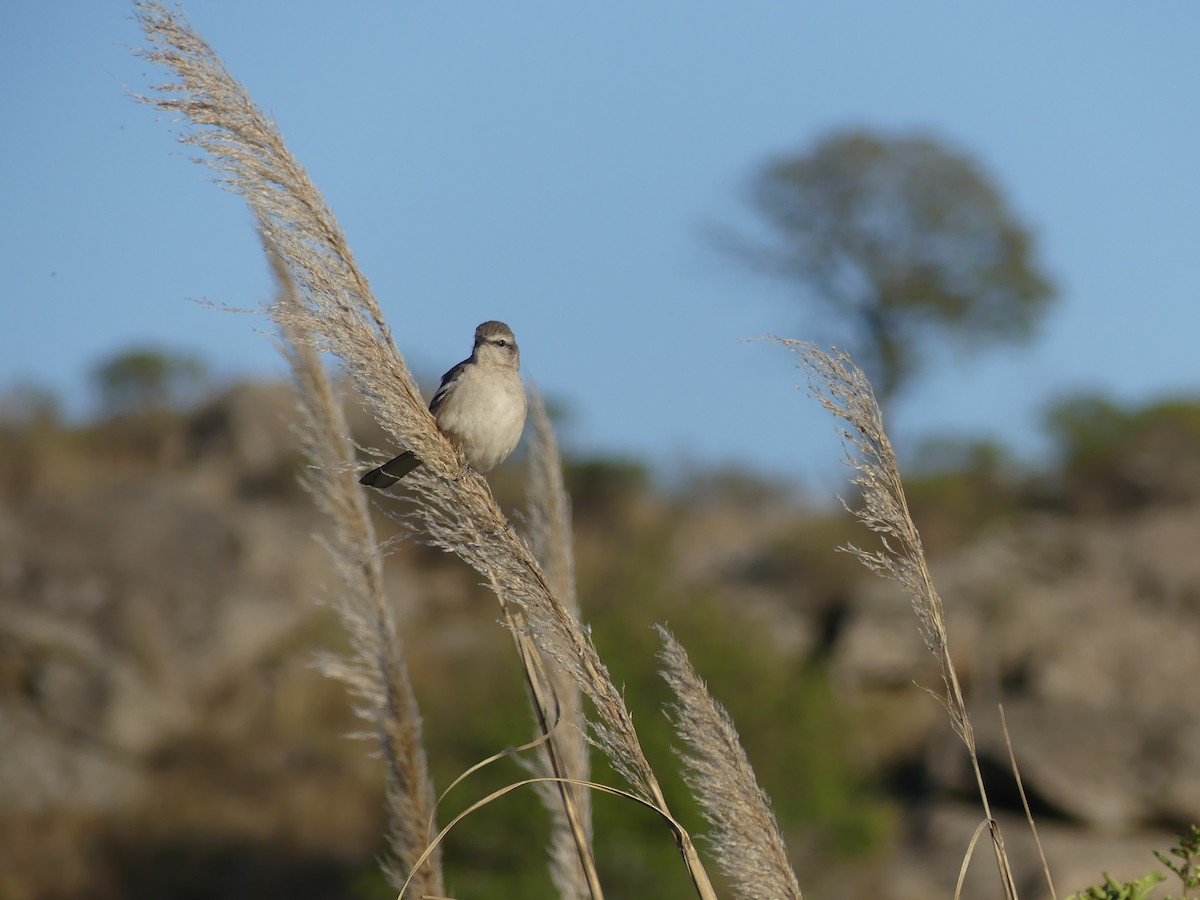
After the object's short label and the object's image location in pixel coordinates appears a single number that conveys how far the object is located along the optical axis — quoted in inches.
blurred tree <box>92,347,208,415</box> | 2314.2
